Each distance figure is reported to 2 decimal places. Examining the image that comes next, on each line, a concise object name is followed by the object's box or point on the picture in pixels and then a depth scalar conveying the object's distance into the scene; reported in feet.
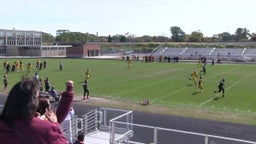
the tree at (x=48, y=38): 544.62
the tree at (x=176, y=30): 517.96
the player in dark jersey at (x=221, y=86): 78.81
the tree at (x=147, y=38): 513.25
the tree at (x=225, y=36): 490.49
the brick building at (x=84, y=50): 239.09
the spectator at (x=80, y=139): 22.39
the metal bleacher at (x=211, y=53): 218.18
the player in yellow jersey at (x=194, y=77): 94.61
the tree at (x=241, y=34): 477.36
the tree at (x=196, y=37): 409.74
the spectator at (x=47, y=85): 79.00
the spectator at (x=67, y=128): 29.73
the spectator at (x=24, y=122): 7.63
